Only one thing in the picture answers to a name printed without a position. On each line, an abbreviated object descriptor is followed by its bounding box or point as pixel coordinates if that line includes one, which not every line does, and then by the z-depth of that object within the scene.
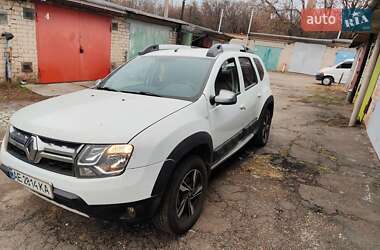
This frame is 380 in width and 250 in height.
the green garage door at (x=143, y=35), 11.99
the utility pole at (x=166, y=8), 19.93
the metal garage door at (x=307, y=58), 28.28
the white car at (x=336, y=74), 18.92
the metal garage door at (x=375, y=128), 5.80
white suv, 2.01
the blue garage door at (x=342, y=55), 26.40
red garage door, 8.79
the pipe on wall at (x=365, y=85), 7.70
